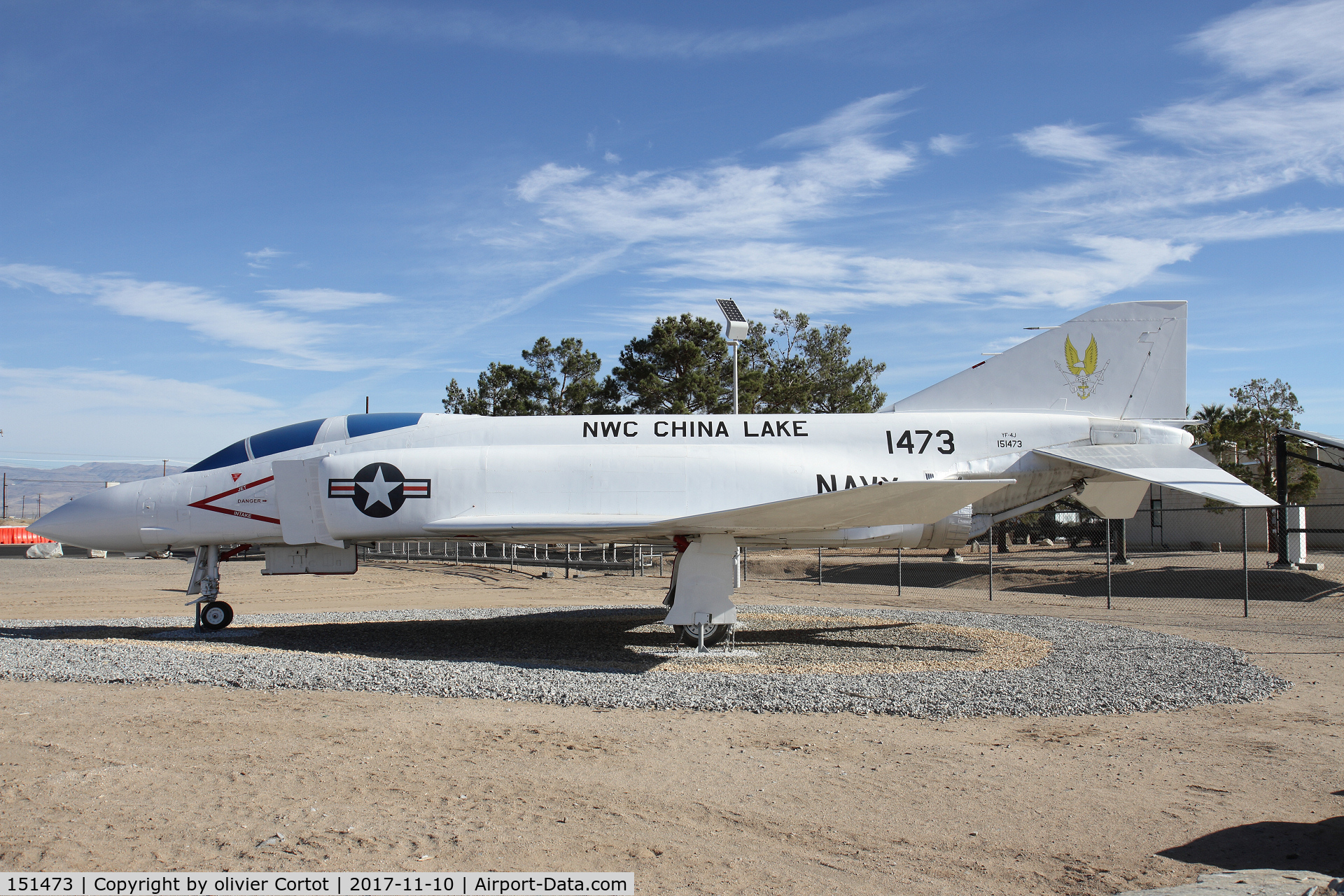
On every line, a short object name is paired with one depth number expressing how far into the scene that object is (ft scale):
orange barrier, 168.55
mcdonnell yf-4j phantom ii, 34.19
